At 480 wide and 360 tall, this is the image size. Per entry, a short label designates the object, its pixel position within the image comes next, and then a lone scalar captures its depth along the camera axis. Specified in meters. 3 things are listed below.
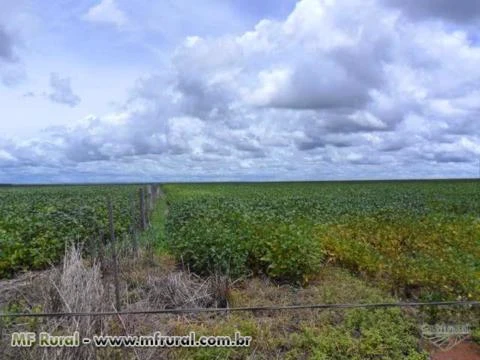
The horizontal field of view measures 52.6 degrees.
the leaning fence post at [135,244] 8.72
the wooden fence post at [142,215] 12.99
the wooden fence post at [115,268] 4.98
